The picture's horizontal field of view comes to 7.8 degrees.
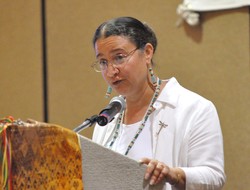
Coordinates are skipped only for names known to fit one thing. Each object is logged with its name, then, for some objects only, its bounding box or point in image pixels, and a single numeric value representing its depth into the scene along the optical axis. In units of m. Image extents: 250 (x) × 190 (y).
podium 4.59
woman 5.01
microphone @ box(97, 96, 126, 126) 4.90
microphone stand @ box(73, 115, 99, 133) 4.82
